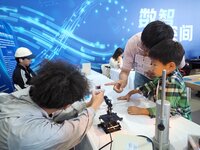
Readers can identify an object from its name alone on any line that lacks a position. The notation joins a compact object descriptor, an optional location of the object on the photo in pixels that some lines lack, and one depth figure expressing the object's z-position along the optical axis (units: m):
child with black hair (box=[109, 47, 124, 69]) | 2.66
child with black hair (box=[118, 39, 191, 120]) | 0.87
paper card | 2.22
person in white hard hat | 2.00
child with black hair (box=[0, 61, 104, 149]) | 0.57
